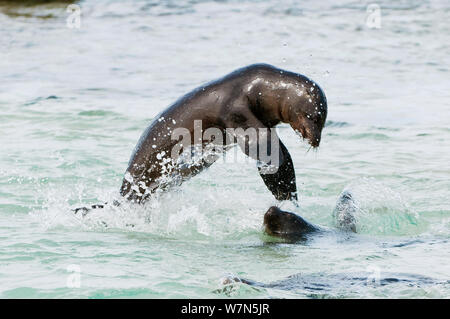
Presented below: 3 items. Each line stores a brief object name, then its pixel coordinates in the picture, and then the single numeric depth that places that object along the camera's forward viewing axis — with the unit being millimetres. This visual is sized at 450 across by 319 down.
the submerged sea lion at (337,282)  10078
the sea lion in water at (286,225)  12398
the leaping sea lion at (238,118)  12766
